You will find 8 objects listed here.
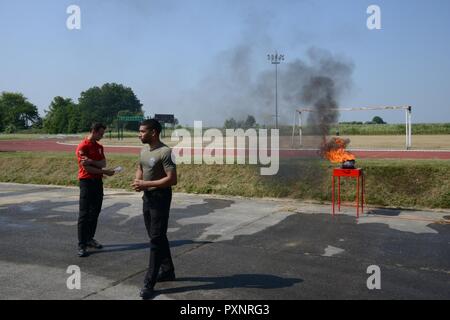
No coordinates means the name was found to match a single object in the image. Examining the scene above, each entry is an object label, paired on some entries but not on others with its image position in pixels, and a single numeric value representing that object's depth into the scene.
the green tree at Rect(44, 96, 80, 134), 81.96
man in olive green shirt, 4.59
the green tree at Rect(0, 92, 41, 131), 100.88
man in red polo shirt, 6.14
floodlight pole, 16.85
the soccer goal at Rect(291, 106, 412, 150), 16.65
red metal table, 8.37
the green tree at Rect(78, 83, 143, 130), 107.19
